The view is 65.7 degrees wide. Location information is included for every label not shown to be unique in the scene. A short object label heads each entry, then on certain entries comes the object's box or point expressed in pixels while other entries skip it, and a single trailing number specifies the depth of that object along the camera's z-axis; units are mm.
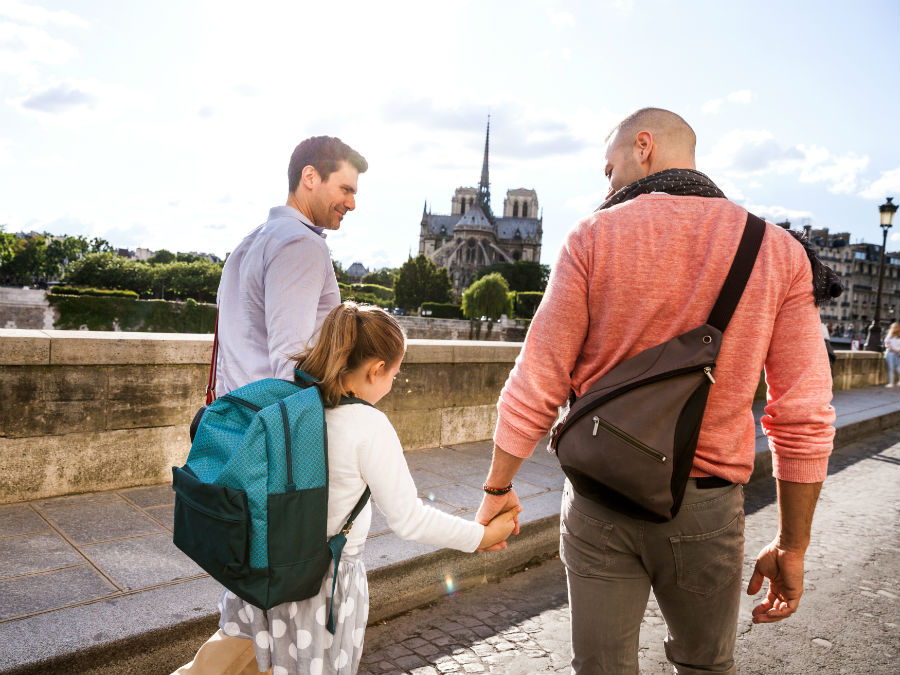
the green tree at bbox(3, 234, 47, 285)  99500
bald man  1534
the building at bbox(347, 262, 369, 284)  167250
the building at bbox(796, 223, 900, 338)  110062
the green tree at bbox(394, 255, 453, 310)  89188
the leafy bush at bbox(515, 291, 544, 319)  88938
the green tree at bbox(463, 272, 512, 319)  74750
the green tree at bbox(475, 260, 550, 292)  106812
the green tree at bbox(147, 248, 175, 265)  135500
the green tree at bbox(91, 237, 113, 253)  116625
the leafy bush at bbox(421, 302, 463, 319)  79312
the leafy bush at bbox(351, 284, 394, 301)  106444
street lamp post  20156
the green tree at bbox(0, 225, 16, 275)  88100
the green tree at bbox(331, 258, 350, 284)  125756
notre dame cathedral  121875
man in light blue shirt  2312
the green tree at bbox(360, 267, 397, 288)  139750
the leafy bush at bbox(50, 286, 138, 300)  50034
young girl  1726
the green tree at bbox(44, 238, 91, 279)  103875
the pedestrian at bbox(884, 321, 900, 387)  18688
